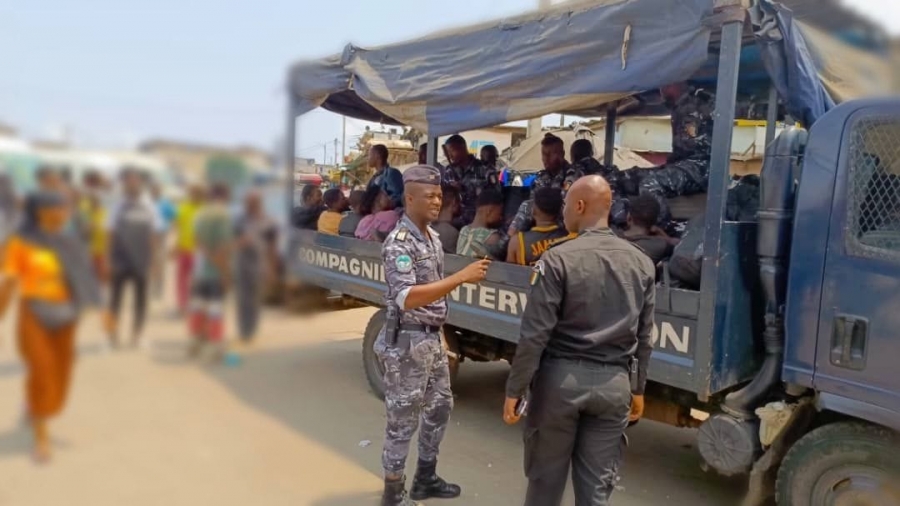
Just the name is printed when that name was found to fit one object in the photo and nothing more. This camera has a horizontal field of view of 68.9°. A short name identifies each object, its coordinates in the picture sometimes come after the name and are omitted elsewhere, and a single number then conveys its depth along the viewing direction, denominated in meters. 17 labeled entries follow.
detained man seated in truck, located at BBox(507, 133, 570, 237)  4.97
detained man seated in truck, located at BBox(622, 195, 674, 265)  3.44
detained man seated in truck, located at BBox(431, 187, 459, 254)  4.38
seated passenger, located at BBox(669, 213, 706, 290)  2.96
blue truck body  2.52
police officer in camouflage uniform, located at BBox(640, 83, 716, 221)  4.05
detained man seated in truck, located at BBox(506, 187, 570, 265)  3.71
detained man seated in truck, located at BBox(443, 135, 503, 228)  5.50
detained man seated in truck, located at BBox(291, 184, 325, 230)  4.87
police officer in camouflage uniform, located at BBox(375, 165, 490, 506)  2.86
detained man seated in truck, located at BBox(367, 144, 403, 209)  5.13
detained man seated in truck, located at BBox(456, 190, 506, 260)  4.11
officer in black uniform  2.40
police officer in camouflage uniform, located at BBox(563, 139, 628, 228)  4.07
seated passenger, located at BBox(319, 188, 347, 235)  5.34
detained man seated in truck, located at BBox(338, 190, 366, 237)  5.11
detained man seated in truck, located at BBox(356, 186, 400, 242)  4.73
